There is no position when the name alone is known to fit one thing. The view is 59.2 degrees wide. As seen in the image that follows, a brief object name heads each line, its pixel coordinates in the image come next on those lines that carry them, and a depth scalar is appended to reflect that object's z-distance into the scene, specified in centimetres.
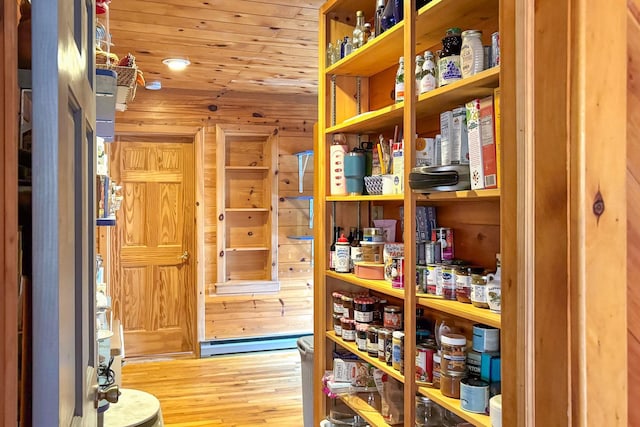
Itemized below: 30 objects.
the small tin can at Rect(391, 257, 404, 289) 197
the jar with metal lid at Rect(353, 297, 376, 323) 234
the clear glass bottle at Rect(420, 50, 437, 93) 182
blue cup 240
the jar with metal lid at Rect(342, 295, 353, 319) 245
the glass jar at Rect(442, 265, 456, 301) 177
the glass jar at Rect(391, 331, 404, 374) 198
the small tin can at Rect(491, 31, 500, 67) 154
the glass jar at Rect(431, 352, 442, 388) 182
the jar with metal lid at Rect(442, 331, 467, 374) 173
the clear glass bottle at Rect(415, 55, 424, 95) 186
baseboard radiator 511
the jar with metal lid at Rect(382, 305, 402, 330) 220
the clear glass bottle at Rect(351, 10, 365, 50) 232
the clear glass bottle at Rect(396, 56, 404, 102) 201
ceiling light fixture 398
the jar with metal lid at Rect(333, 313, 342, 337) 252
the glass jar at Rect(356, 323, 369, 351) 230
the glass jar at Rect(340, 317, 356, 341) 244
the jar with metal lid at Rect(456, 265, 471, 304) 171
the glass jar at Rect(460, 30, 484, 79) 161
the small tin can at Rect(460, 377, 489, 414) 159
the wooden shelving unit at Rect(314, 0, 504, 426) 172
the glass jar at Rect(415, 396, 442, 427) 194
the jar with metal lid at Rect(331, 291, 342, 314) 252
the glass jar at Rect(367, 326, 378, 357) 222
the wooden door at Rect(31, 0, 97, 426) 71
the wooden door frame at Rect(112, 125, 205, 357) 508
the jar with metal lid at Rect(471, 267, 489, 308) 161
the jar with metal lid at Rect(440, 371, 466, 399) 171
